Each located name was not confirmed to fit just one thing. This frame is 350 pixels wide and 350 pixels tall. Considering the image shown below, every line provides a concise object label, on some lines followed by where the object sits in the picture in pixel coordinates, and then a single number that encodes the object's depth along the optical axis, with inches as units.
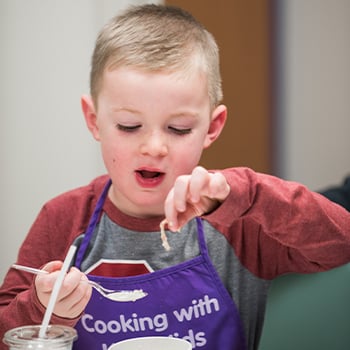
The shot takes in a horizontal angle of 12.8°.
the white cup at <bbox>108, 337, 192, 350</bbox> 56.1
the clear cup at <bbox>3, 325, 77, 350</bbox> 54.4
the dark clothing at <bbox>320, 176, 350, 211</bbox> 73.5
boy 61.6
